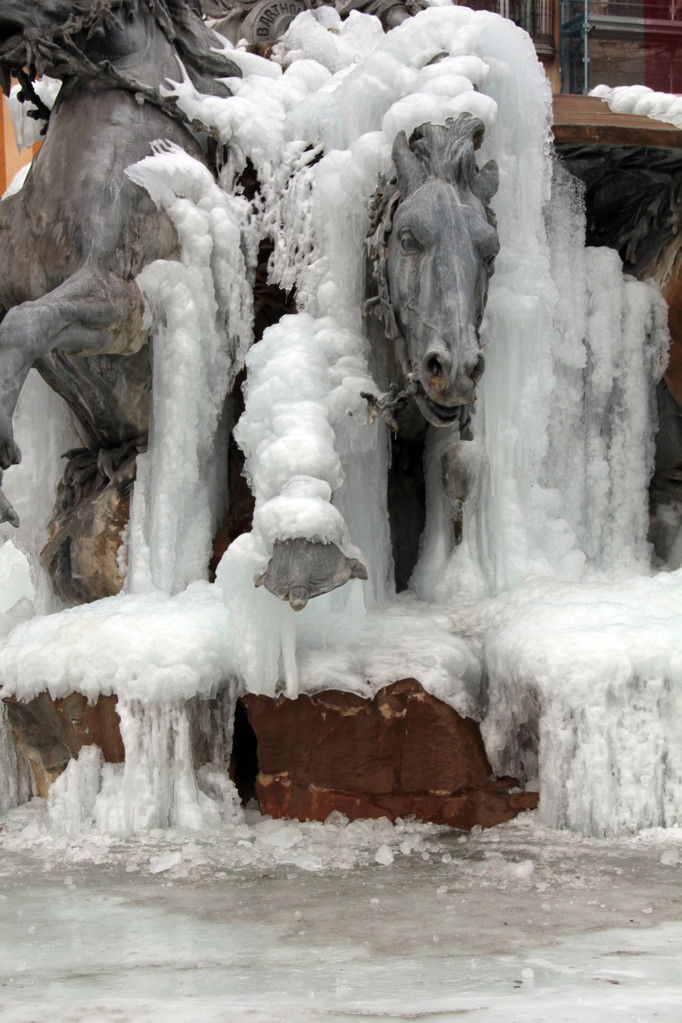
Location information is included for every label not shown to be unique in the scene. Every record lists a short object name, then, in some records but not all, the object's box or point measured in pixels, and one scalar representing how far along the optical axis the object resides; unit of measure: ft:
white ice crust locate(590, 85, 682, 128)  18.16
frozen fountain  13.97
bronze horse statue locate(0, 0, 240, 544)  15.93
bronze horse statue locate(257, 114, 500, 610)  13.58
